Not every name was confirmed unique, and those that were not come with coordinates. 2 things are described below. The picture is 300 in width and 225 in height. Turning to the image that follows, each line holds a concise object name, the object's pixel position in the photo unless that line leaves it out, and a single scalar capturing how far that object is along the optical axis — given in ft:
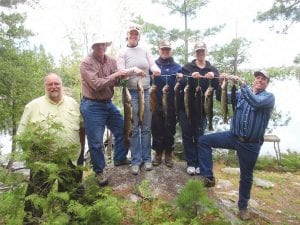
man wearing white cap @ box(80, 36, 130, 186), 13.33
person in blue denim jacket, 13.68
